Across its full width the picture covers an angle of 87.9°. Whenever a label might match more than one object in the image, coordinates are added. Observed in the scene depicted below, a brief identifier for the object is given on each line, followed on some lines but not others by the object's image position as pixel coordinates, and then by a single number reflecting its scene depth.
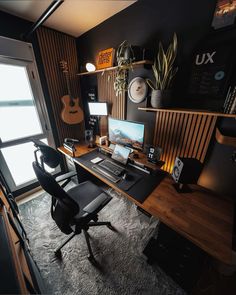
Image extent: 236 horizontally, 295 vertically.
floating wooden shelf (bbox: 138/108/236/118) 0.94
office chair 0.97
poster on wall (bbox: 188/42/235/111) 1.02
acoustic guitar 2.22
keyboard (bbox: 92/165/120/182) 1.43
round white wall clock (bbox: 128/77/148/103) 1.59
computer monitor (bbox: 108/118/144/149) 1.59
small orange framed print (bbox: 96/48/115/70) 1.73
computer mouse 1.44
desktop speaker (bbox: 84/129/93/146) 2.24
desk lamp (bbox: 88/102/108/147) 2.10
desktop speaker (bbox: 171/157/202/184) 1.16
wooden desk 0.82
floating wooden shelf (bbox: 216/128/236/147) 0.96
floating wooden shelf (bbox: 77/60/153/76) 1.32
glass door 1.80
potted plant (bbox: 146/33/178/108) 1.18
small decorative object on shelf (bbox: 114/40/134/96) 1.35
